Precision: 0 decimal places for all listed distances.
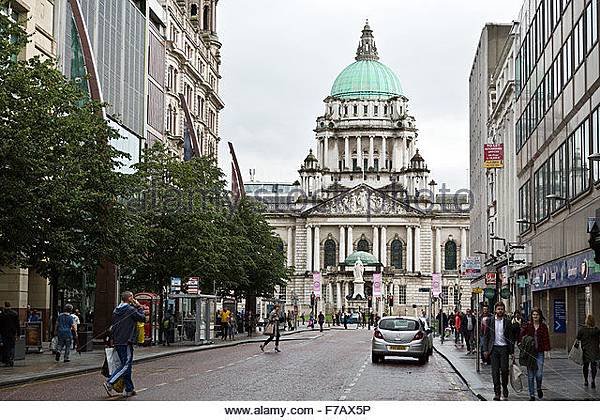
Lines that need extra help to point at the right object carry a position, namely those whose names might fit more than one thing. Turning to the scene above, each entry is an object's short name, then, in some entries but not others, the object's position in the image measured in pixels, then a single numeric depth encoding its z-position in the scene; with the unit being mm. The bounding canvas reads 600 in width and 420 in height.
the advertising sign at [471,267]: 53653
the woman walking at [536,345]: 24031
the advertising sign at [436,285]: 80875
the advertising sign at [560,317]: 47094
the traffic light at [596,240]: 25438
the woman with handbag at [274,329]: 49812
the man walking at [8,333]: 34562
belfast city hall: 175750
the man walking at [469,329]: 51594
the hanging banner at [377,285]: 123119
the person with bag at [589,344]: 26781
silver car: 39750
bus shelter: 54812
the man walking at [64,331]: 37156
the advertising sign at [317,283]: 123356
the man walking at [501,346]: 23952
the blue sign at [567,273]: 36694
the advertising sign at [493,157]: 63594
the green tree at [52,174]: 30516
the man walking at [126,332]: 21719
